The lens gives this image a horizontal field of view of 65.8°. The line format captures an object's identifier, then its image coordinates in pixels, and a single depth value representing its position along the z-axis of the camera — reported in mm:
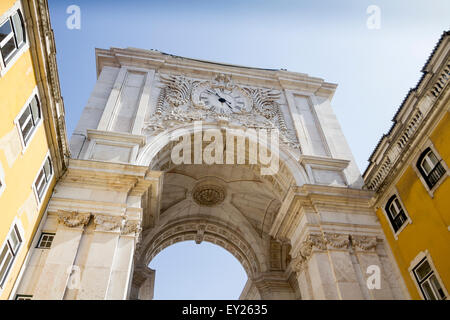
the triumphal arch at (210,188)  13562
